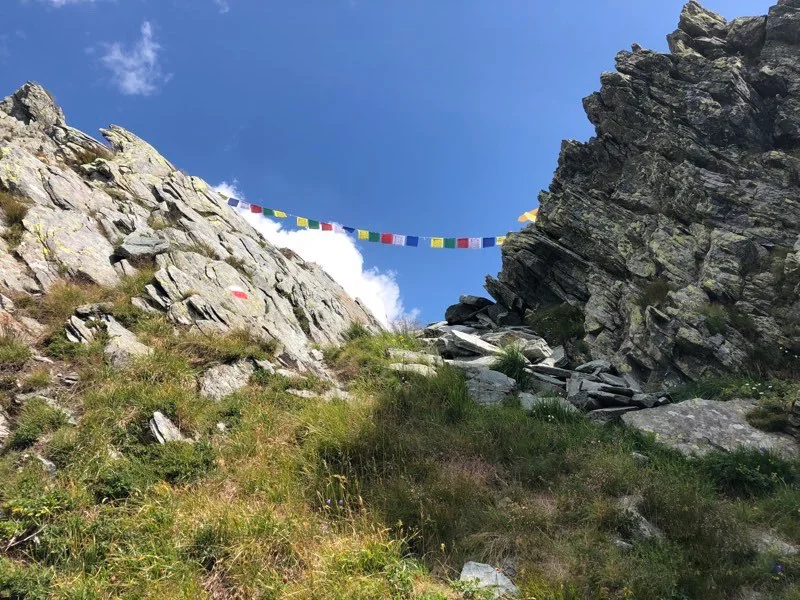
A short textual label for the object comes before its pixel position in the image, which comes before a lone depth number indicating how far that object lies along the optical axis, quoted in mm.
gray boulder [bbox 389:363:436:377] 10492
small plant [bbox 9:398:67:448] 6090
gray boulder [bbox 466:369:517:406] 10195
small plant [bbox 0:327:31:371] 7379
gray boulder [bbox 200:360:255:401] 8311
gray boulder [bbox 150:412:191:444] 6625
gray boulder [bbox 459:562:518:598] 4598
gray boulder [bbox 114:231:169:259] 11820
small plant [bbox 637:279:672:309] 14828
